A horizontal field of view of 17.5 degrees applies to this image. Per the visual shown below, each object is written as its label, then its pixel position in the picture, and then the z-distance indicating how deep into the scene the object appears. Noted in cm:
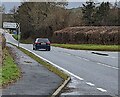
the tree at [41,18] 8462
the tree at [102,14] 8279
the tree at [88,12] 8556
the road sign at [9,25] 4118
